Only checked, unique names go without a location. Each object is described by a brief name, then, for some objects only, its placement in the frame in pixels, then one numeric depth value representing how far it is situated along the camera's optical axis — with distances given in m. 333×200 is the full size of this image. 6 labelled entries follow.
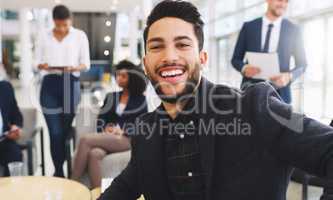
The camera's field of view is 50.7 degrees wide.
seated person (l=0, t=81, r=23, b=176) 3.09
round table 2.10
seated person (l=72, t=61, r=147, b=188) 3.10
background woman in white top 3.34
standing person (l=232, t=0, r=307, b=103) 2.47
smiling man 0.83
